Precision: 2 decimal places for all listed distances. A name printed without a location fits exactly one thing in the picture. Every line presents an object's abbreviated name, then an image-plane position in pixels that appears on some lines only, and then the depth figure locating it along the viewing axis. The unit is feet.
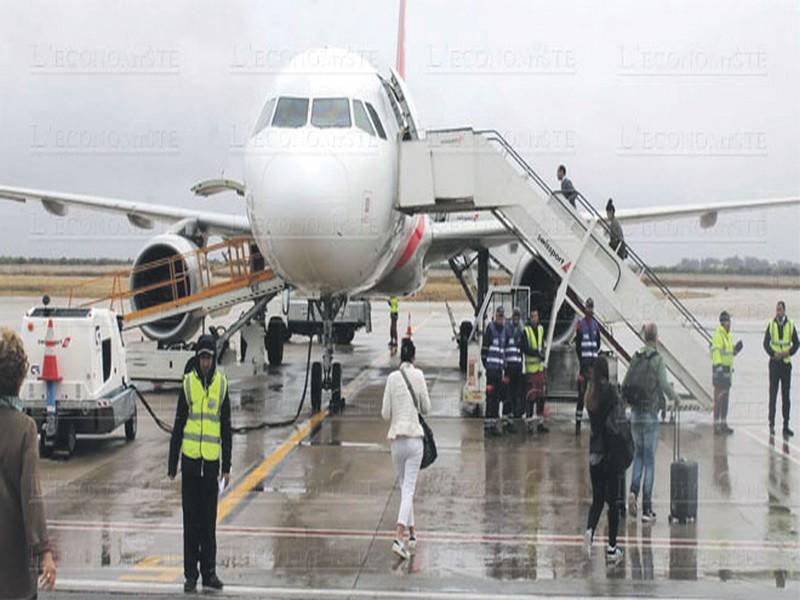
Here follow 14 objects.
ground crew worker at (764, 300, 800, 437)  42.86
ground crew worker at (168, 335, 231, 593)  21.62
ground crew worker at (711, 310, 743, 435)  44.50
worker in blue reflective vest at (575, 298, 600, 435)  42.50
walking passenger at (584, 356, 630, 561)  24.13
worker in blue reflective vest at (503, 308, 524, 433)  41.93
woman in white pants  24.64
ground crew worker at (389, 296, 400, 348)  94.12
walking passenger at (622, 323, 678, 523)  27.89
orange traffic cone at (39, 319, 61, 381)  35.88
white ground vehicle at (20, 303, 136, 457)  35.94
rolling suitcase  27.76
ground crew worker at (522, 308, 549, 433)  42.86
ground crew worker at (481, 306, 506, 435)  40.83
